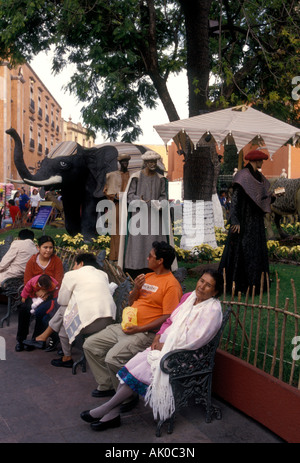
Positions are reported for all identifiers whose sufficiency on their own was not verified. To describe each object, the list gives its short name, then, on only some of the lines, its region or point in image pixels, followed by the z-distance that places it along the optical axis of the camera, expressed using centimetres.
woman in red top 577
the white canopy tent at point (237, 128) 757
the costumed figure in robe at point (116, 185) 861
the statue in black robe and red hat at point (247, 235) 643
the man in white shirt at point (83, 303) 475
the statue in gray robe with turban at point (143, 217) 706
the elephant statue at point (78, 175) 1056
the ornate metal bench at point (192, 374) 375
